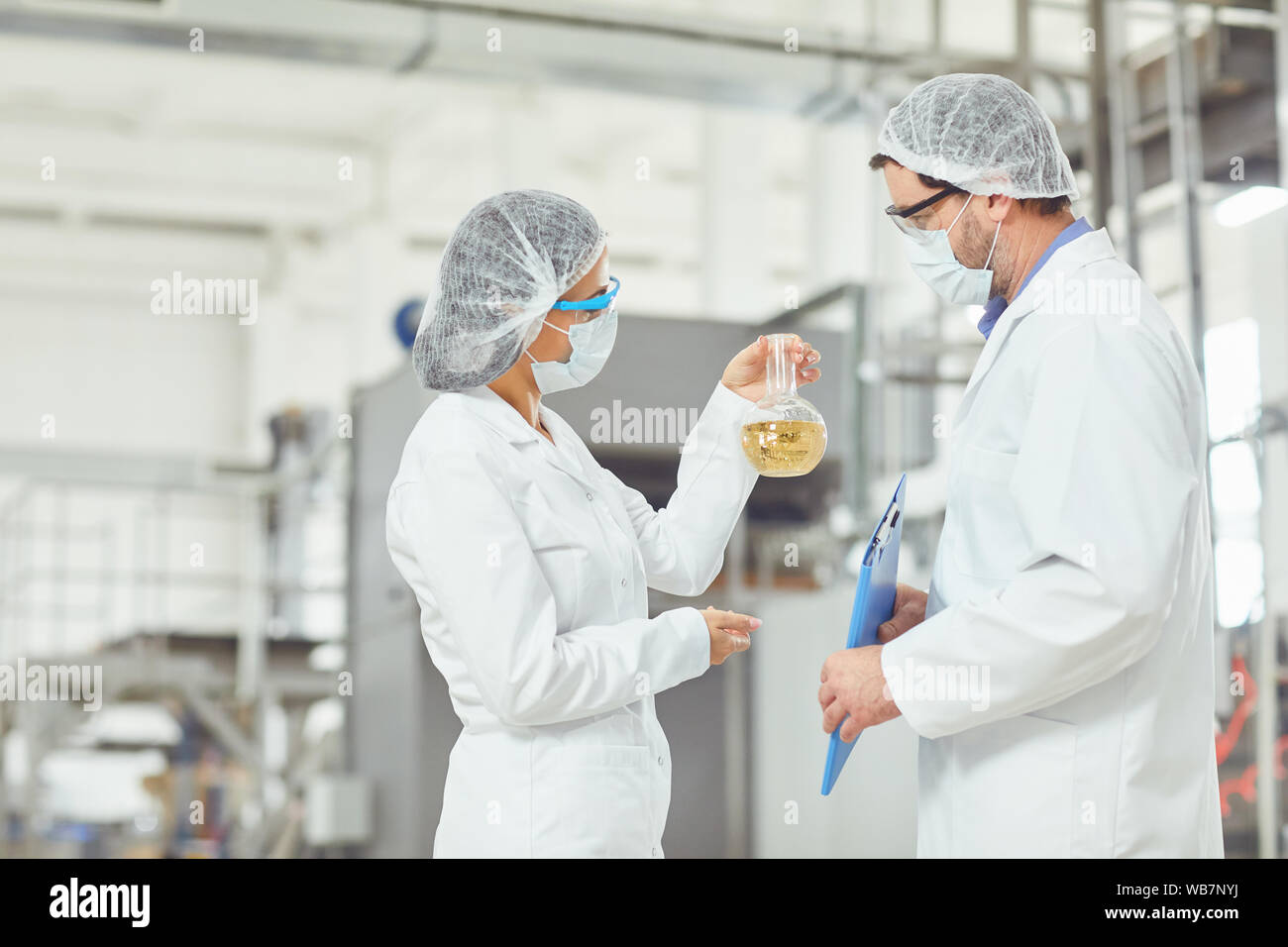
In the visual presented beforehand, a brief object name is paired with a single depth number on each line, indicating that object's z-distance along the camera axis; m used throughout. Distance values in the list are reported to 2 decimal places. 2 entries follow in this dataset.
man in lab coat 1.62
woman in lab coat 1.64
